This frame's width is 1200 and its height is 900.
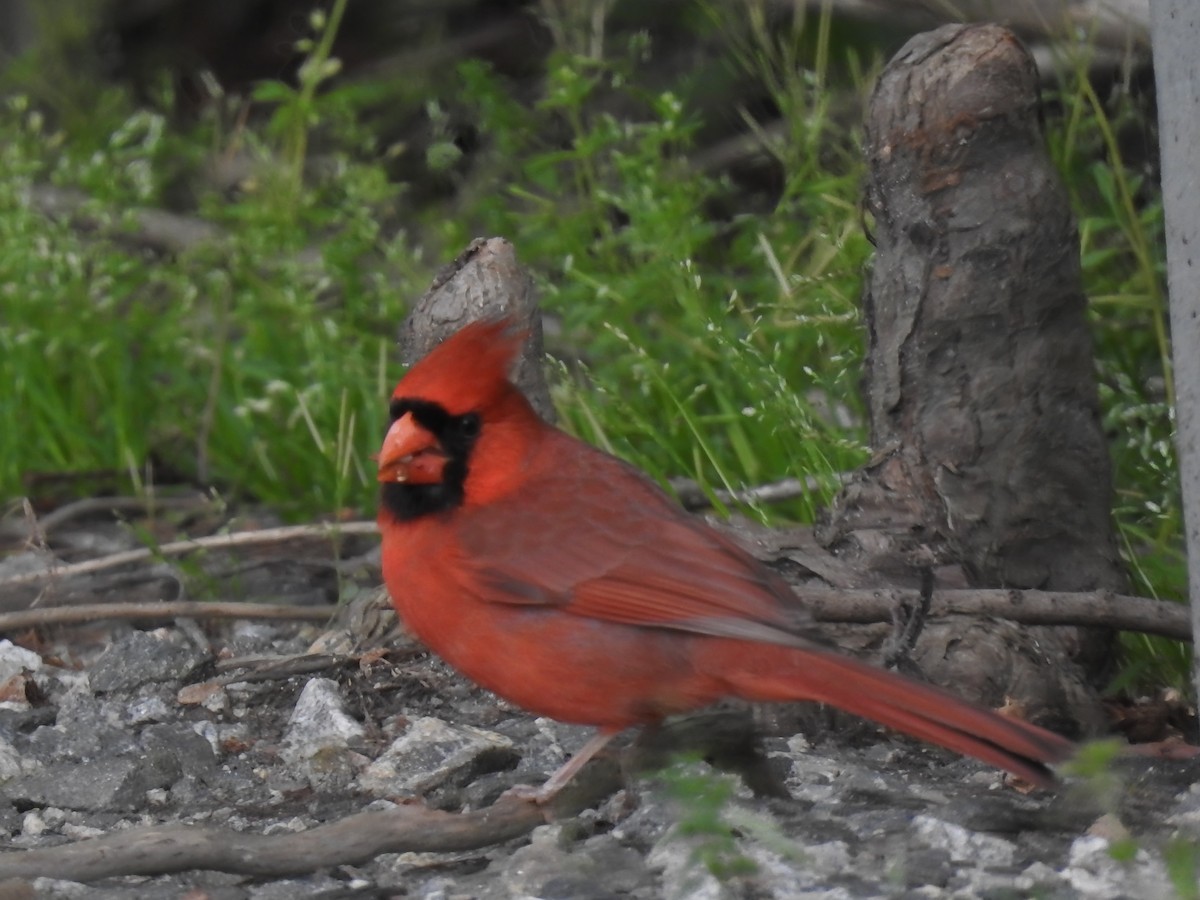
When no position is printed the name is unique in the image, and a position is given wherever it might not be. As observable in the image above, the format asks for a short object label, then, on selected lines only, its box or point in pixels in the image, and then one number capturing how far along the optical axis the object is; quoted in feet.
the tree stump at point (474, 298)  21.86
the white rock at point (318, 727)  19.94
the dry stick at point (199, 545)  25.49
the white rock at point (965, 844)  16.35
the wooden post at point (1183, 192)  15.49
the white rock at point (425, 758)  19.12
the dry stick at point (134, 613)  23.16
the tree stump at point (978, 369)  20.26
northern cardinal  18.03
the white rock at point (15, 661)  22.72
